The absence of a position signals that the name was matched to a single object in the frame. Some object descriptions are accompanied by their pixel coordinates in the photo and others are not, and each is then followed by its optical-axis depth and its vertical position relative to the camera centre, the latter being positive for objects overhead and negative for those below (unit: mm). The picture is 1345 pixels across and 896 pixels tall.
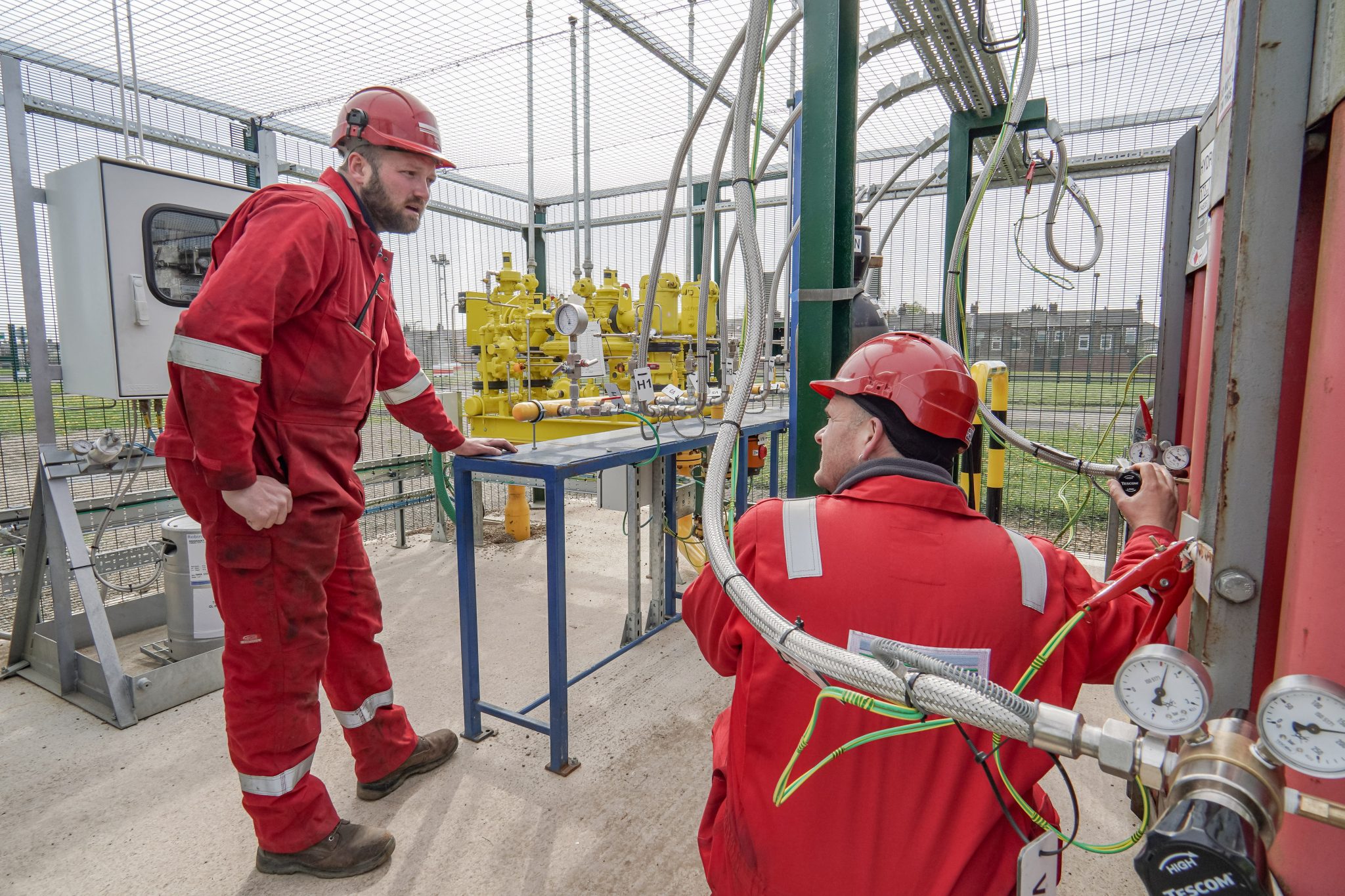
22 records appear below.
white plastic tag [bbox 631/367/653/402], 2686 -78
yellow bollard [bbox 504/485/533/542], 5250 -1173
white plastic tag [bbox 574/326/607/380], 3666 +86
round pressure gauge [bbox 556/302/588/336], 3436 +239
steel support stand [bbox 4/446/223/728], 2676 -1172
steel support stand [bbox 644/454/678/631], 3635 -1146
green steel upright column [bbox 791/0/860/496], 1626 +441
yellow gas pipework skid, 5664 +186
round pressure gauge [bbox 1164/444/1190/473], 1377 -191
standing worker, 1625 -158
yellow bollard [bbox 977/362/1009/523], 3562 -508
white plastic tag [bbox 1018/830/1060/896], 977 -747
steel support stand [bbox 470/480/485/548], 4527 -1162
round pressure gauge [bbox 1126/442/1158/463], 1604 -211
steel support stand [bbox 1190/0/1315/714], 661 +50
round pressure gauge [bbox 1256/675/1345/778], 562 -306
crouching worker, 1021 -421
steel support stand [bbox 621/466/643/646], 3336 -1034
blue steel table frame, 2312 -694
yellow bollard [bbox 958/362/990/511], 3293 -520
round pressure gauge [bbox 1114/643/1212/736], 667 -330
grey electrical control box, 2602 +390
